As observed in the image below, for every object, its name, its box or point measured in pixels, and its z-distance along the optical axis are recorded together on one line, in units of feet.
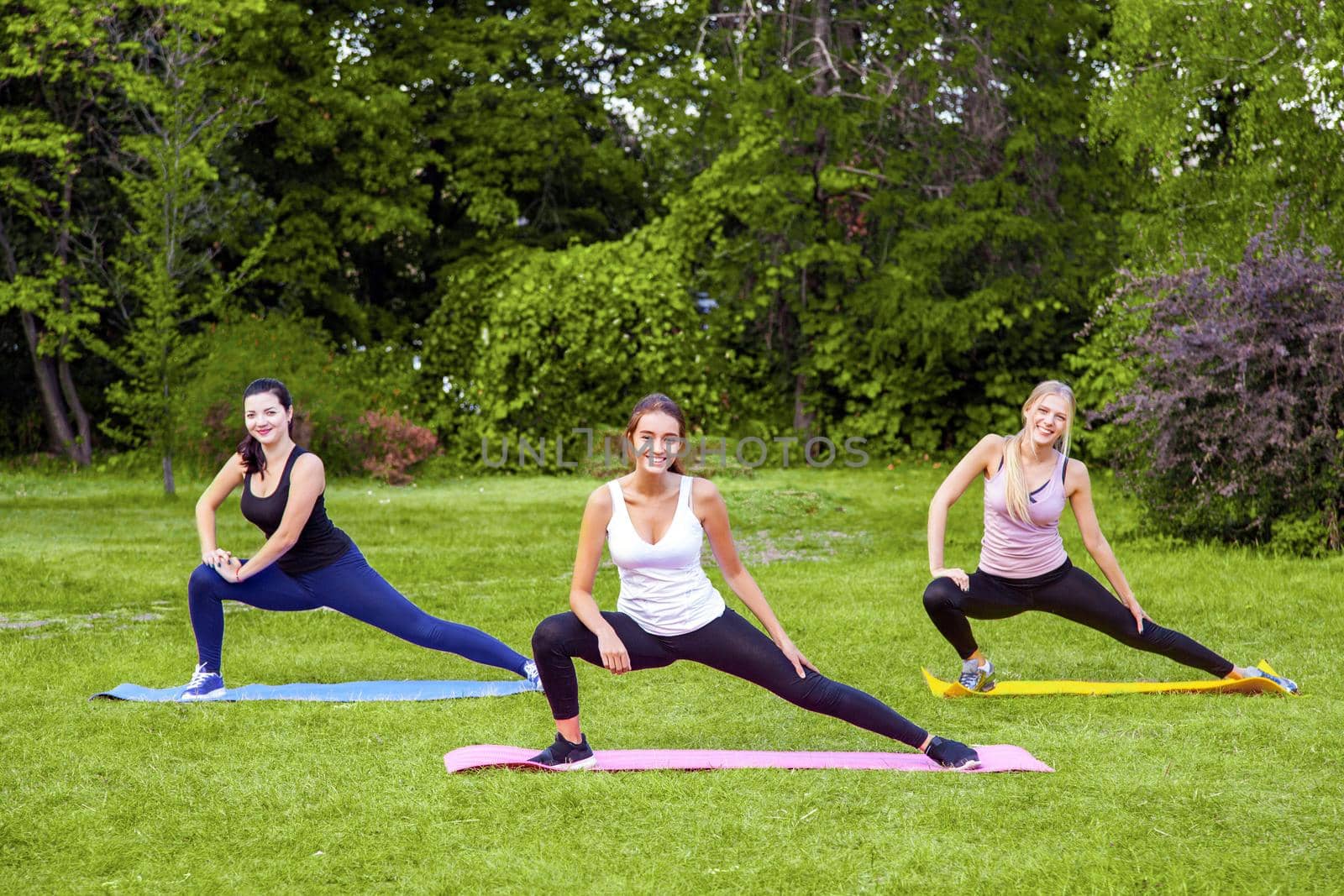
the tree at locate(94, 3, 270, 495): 53.72
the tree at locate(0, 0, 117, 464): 60.59
